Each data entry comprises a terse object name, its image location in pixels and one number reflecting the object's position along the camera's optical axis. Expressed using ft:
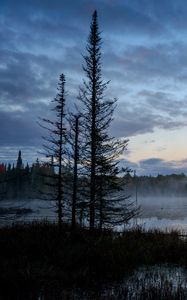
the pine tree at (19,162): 517.76
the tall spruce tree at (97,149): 79.36
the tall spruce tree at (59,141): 90.42
